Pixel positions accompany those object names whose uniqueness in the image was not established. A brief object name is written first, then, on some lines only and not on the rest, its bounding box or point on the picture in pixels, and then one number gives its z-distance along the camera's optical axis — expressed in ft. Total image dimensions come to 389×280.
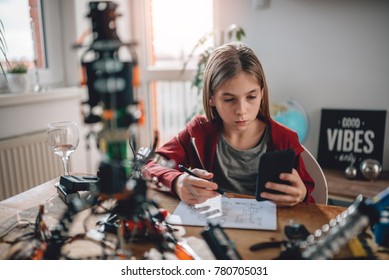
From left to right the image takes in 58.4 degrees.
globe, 6.65
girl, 3.24
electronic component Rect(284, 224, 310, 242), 2.24
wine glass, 2.90
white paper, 2.47
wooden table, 2.23
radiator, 5.77
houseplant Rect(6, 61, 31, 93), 6.07
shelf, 5.22
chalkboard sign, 6.03
